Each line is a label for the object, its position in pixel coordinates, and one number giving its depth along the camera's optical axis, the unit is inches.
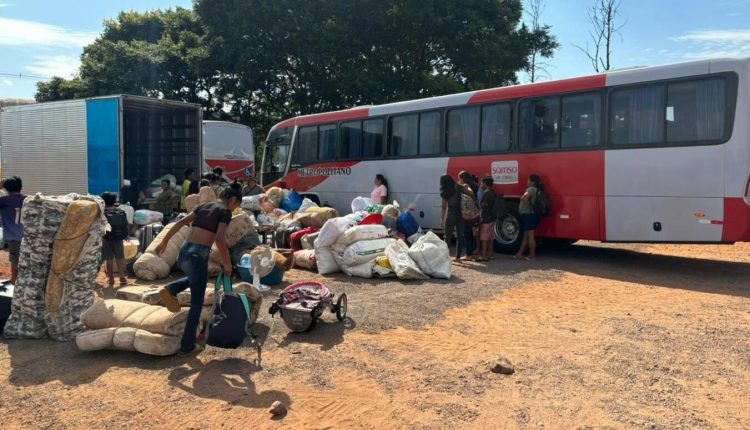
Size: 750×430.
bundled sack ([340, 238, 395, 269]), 361.7
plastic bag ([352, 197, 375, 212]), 501.5
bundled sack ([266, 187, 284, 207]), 580.4
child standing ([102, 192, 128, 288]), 326.0
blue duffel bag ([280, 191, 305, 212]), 580.9
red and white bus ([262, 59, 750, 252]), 335.0
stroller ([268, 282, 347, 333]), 226.4
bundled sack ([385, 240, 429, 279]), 346.3
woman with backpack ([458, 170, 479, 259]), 425.7
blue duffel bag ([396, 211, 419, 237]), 437.9
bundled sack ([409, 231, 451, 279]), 350.9
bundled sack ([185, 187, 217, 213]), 383.6
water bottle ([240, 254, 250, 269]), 306.9
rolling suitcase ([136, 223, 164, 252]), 388.5
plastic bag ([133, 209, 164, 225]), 450.5
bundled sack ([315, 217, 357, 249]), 368.2
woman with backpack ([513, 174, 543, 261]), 407.8
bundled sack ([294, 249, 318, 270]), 389.1
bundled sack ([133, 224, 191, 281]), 345.1
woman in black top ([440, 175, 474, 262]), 406.9
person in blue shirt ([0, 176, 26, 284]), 288.5
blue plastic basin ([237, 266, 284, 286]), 330.3
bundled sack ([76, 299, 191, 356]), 199.3
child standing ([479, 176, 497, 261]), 413.4
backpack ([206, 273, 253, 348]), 197.2
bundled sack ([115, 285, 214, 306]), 239.6
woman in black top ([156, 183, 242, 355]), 199.3
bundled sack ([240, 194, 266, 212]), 504.4
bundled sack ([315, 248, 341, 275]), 370.6
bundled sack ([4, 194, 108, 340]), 227.0
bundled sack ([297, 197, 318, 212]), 524.8
